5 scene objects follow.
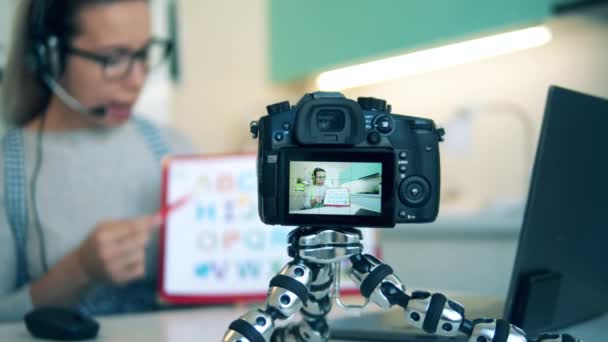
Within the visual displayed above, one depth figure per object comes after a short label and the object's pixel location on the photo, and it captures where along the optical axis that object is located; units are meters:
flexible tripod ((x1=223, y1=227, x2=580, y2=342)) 0.46
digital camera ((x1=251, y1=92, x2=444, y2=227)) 0.48
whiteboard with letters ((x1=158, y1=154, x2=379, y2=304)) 0.82
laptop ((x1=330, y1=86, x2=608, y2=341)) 0.51
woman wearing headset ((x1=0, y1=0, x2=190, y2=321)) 0.94
